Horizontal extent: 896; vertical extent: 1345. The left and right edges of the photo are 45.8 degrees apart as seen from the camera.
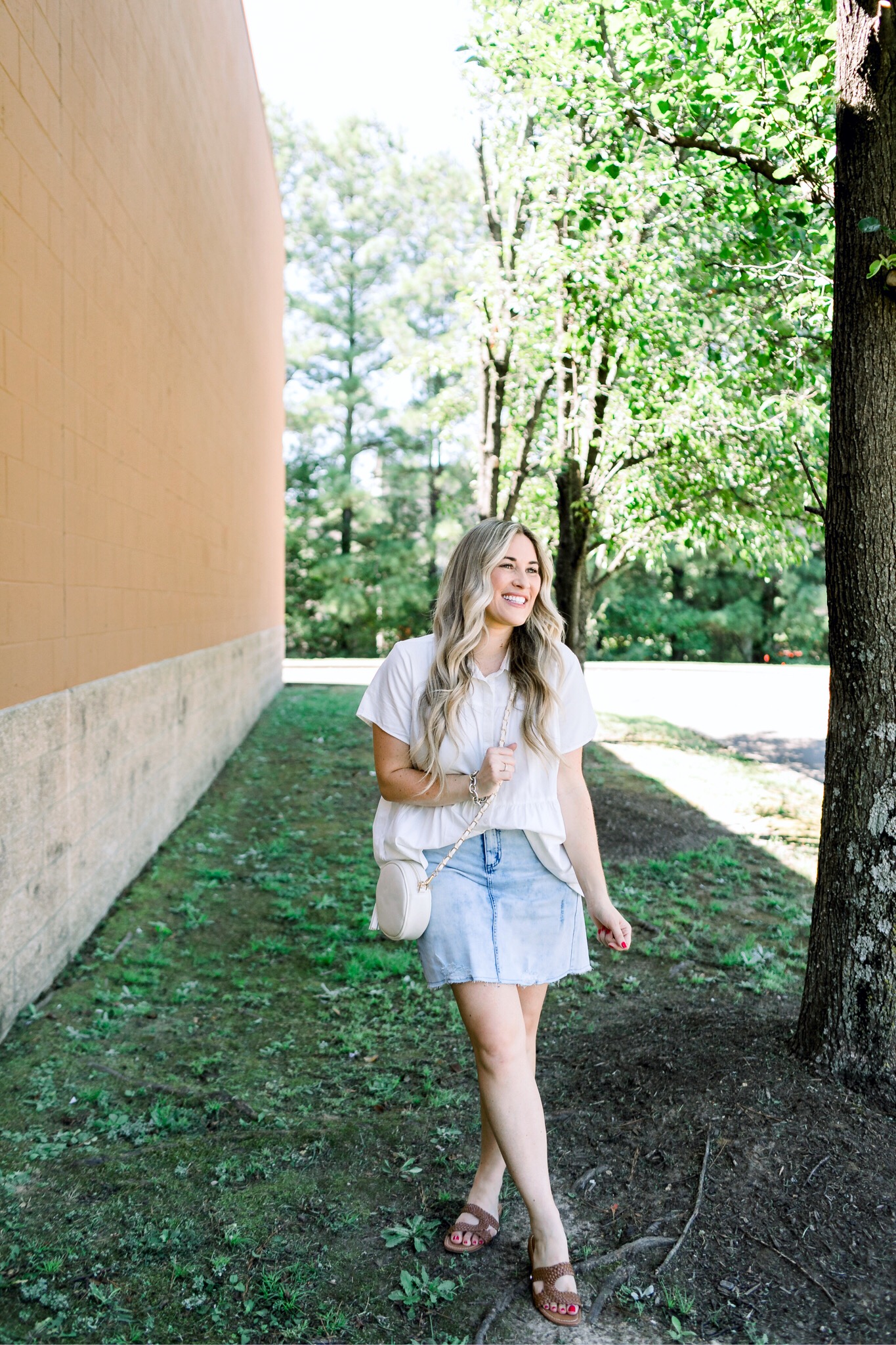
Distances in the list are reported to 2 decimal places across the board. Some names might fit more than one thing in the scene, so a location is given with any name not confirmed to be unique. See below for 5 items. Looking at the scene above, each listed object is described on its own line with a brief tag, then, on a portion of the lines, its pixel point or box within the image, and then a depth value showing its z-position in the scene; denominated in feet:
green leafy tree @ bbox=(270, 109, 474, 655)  100.63
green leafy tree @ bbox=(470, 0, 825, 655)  19.63
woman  8.37
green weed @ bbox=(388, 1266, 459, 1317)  8.42
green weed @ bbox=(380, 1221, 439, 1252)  9.15
